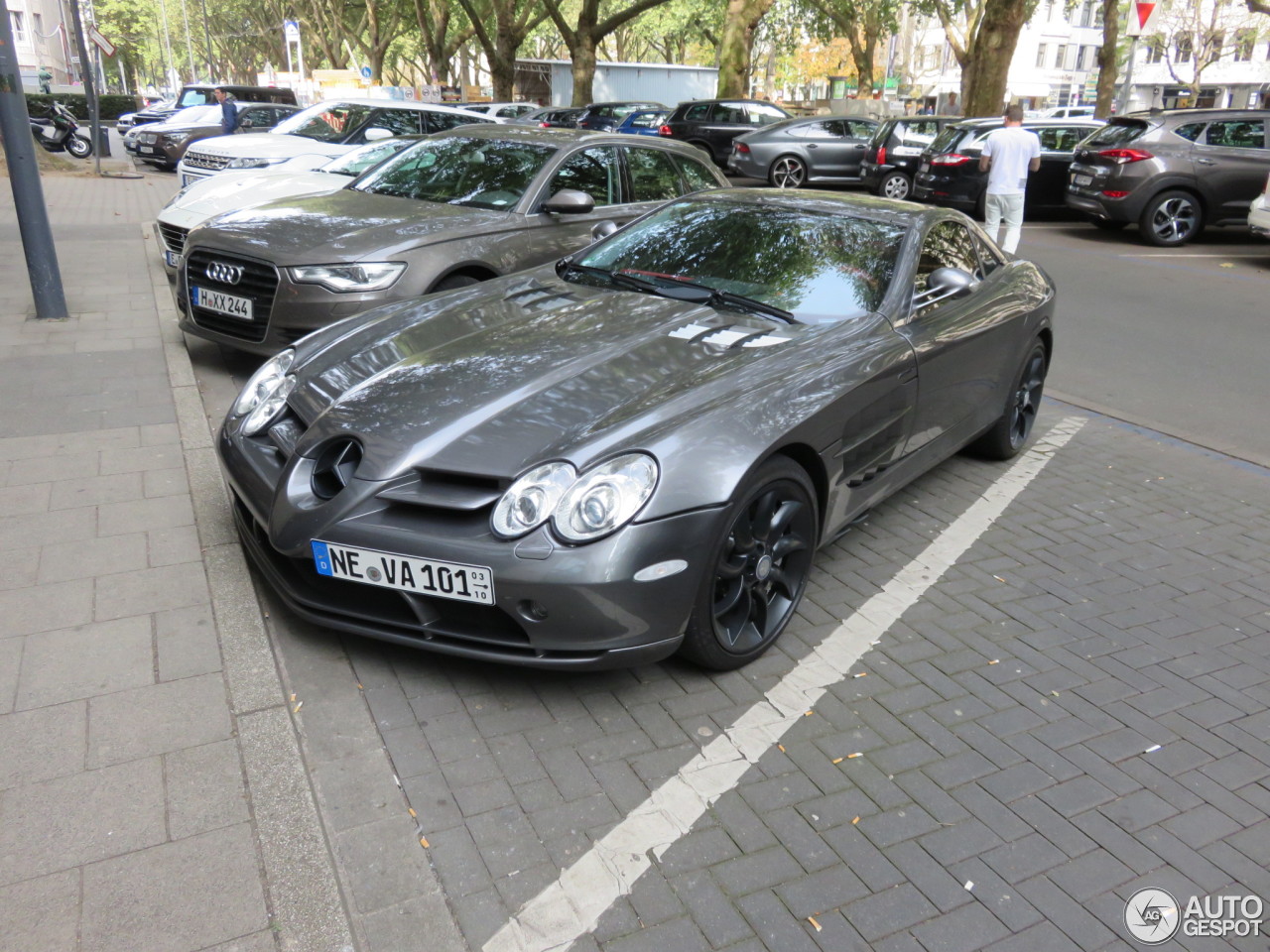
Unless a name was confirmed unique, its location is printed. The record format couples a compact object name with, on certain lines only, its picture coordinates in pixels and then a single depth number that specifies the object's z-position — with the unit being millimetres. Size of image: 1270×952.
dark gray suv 13672
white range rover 10656
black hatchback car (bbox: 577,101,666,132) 22734
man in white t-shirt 11391
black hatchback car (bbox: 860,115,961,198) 17797
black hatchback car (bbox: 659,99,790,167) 22062
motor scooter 24000
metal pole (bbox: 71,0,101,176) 18702
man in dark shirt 19312
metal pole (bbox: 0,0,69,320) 7133
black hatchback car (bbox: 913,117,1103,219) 15758
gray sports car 2988
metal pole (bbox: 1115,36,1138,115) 18672
